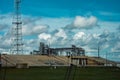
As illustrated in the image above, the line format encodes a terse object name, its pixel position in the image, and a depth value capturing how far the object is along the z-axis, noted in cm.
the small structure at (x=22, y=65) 9094
